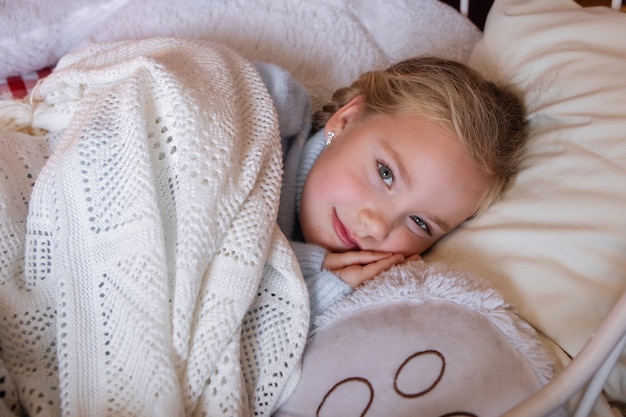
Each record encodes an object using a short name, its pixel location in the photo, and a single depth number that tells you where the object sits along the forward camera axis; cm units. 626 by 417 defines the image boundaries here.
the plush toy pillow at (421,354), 76
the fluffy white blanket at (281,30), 137
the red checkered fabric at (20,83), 143
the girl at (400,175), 98
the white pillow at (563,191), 87
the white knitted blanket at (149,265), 78
